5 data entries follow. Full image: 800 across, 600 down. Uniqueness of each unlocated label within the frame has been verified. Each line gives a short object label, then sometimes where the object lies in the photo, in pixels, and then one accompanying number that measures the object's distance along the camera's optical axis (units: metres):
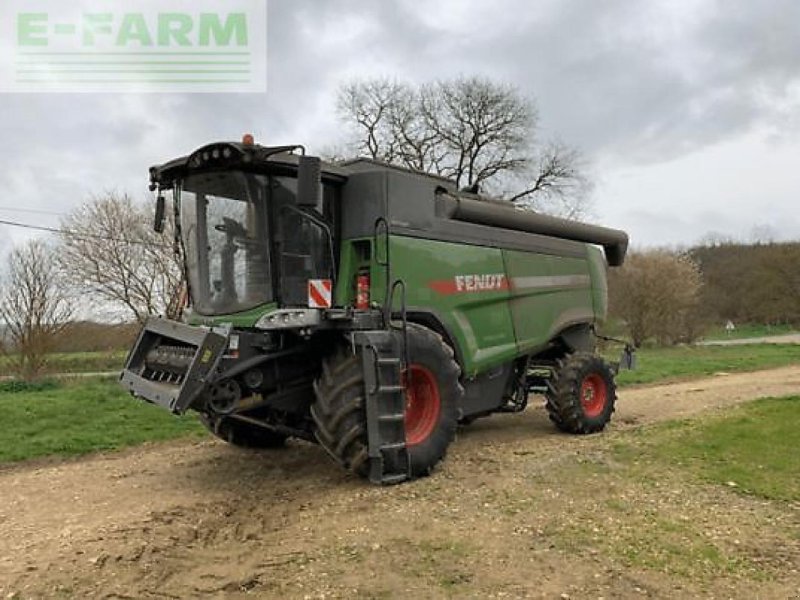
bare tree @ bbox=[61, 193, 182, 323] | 23.25
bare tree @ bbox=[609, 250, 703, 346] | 30.75
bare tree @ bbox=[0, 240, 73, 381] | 16.56
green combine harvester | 6.22
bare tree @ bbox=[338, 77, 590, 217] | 36.72
